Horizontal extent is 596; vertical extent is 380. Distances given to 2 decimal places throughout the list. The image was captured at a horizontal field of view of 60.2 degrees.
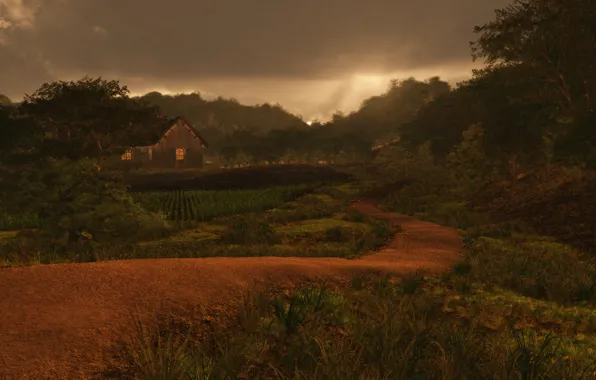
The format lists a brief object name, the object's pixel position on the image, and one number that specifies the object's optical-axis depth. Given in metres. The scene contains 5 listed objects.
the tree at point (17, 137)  45.31
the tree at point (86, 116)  46.12
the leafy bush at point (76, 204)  17.17
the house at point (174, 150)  73.69
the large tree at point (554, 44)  30.05
